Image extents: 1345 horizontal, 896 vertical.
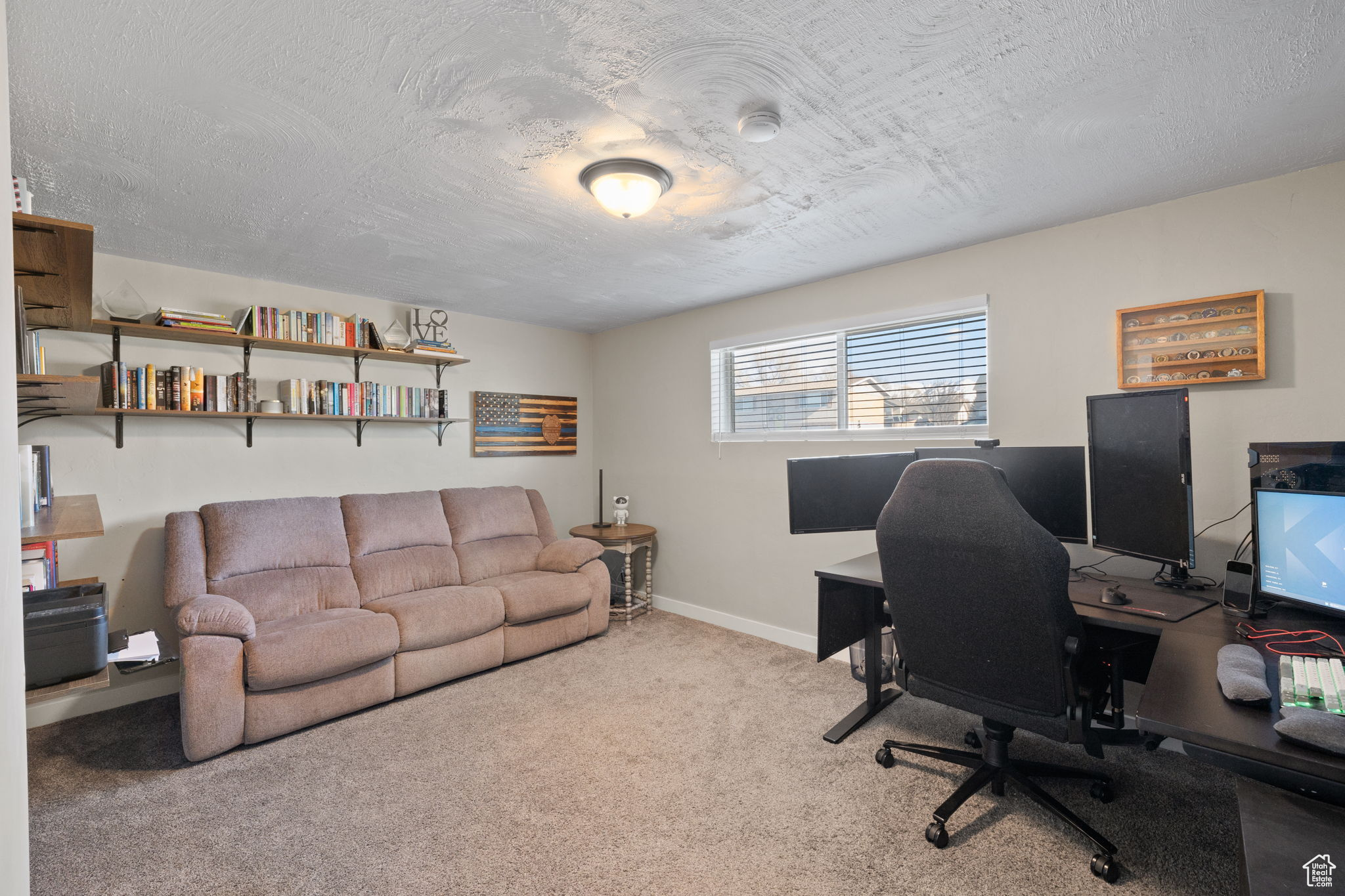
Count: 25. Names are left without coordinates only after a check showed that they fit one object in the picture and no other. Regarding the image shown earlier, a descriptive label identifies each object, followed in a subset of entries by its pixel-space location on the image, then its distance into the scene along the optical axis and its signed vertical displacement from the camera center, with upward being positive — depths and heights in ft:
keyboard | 3.93 -1.71
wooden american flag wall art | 14.93 +0.74
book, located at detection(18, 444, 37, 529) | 7.00 -0.24
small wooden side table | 14.58 -2.27
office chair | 5.68 -1.64
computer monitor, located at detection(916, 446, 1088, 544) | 7.86 -0.61
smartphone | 6.23 -1.64
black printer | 4.69 -1.38
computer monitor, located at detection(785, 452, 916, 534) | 8.97 -0.68
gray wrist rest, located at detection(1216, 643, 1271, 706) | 4.01 -1.73
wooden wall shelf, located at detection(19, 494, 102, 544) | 5.57 -0.60
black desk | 3.35 -1.86
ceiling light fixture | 7.05 +3.14
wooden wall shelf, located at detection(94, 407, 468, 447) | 10.00 +0.80
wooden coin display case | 7.61 +1.21
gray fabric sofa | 8.52 -2.53
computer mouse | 6.69 -1.77
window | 10.47 +1.24
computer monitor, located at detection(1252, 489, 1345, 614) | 5.40 -1.09
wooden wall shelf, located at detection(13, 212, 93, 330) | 5.22 +1.97
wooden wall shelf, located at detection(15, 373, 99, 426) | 5.51 +0.77
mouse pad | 6.29 -1.84
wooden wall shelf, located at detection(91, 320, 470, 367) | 10.01 +2.17
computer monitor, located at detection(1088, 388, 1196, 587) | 6.65 -0.48
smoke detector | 5.98 +3.19
